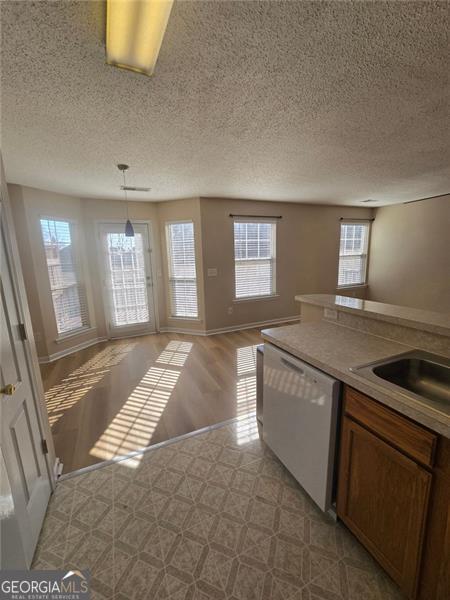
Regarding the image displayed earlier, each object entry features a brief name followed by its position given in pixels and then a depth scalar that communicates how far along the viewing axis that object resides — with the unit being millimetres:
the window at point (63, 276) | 3539
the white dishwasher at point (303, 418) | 1257
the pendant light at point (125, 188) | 2536
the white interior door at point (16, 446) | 1059
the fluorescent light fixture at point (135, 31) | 883
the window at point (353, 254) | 5758
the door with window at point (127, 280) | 4254
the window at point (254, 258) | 4559
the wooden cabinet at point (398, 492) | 880
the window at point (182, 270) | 4348
